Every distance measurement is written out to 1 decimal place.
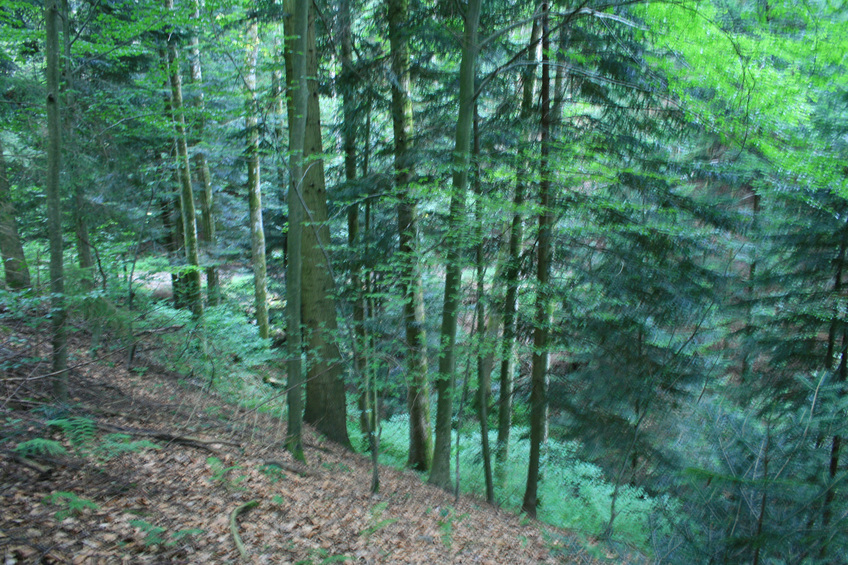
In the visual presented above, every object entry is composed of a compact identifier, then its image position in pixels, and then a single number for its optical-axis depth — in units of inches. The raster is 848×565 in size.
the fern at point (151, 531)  152.3
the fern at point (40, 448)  166.4
